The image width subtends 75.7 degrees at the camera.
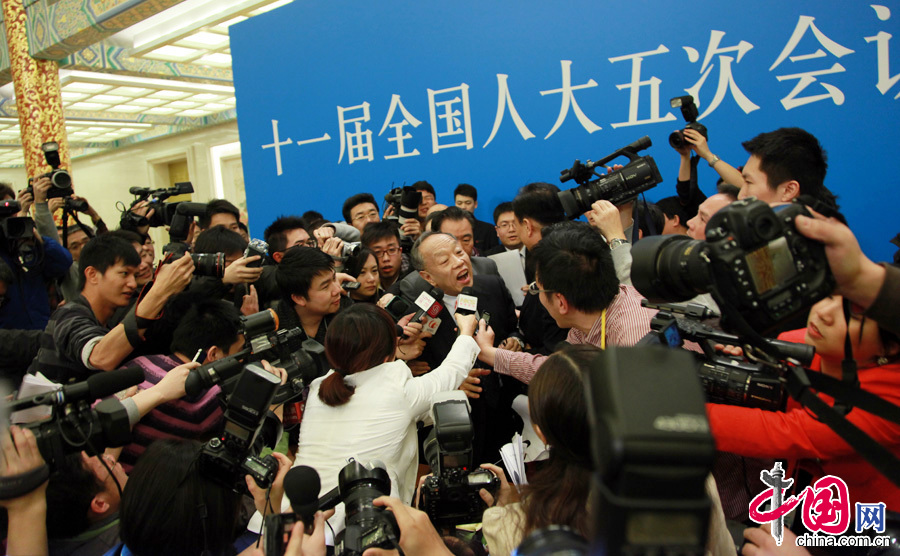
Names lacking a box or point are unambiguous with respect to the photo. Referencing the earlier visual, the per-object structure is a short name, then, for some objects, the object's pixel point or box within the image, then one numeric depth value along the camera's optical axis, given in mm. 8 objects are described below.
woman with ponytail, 1512
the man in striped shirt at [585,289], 1586
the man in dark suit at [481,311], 2186
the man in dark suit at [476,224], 3796
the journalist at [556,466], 895
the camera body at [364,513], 935
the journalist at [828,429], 1088
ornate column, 5734
